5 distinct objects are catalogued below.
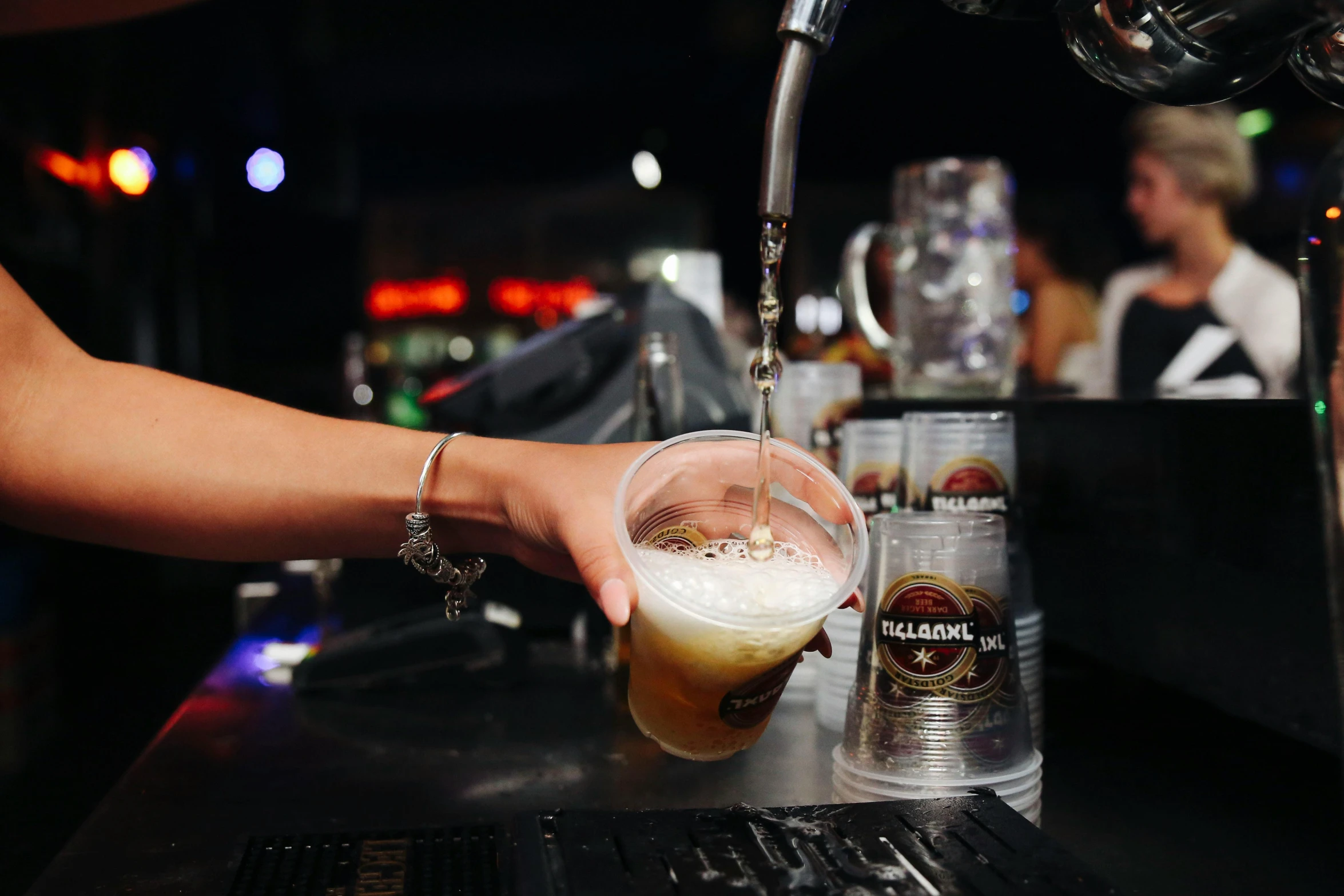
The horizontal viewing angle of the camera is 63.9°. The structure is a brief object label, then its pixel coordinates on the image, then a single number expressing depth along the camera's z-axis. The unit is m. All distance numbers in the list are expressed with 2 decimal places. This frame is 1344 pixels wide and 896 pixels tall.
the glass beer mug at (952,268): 1.75
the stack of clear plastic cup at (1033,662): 0.99
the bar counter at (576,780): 0.78
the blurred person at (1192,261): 3.11
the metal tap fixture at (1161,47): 0.63
